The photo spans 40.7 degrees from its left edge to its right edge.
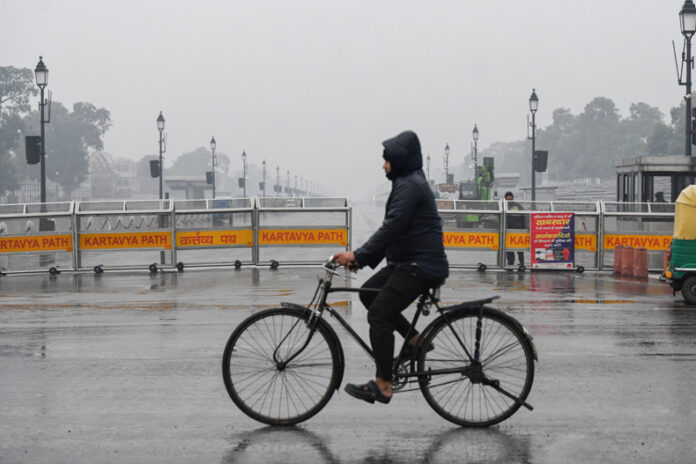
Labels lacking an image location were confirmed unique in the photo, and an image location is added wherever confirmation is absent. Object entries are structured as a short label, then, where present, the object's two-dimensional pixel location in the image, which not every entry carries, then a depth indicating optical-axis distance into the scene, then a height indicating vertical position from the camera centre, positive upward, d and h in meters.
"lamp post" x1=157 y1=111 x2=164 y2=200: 50.68 +5.09
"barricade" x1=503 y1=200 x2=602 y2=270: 20.62 -0.27
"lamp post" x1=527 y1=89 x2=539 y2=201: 44.01 +5.28
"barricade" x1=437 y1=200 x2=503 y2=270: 20.84 -0.31
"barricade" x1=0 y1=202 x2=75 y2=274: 20.09 -0.46
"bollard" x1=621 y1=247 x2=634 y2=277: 19.23 -0.97
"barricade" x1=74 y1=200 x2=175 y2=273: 20.55 -0.29
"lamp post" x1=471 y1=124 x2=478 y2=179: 65.50 +5.83
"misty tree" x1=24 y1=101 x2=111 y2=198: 135.38 +11.27
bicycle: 6.18 -0.98
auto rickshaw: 13.60 -0.53
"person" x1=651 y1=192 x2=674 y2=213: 20.94 +0.11
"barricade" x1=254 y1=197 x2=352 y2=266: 21.14 -0.30
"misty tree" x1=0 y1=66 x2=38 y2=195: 104.12 +12.84
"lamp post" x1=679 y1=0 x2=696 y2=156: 23.81 +4.77
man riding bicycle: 6.06 -0.25
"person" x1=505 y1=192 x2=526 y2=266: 20.86 -0.20
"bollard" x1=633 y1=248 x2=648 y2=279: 18.78 -0.98
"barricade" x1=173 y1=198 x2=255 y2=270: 21.06 -0.23
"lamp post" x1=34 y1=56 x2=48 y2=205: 32.91 +5.02
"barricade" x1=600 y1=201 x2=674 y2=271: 20.25 -0.30
